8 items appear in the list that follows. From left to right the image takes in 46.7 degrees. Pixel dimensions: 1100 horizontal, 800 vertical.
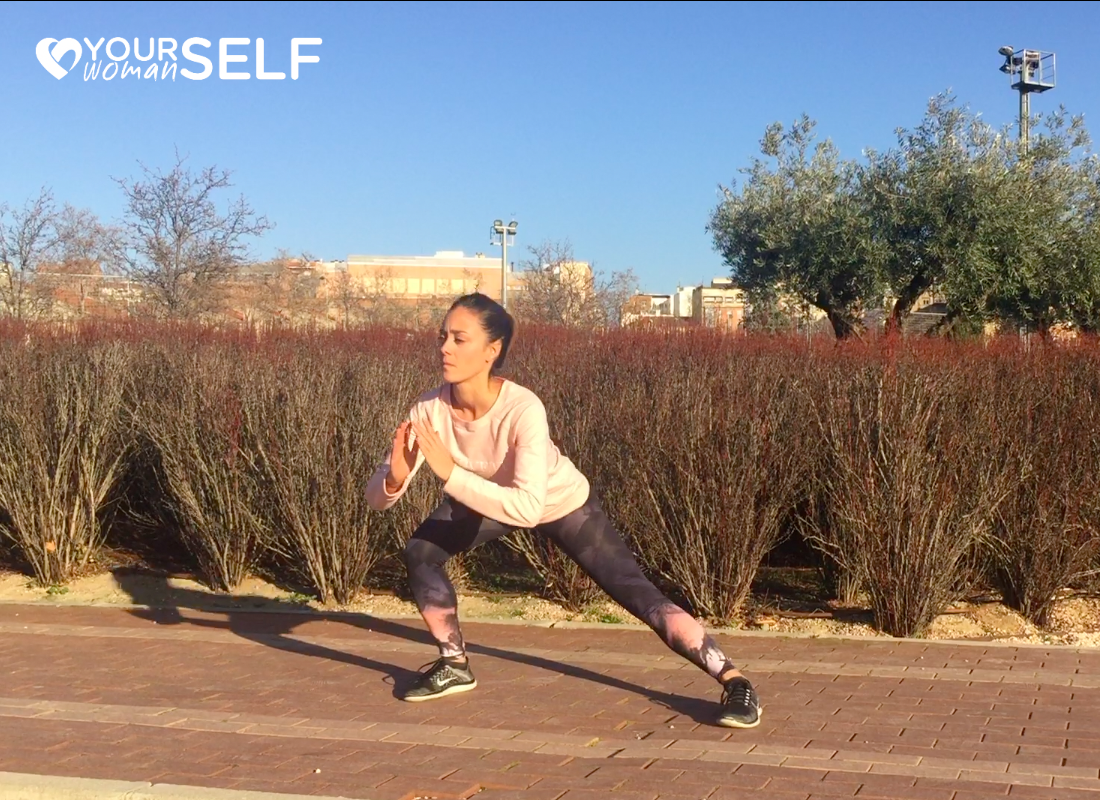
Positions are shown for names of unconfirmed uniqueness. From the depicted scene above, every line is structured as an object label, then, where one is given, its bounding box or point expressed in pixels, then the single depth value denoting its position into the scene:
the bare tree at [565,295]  31.98
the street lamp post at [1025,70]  24.38
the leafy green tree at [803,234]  19.05
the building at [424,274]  54.75
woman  5.25
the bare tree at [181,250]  26.28
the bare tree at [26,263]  27.77
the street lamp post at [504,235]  33.28
